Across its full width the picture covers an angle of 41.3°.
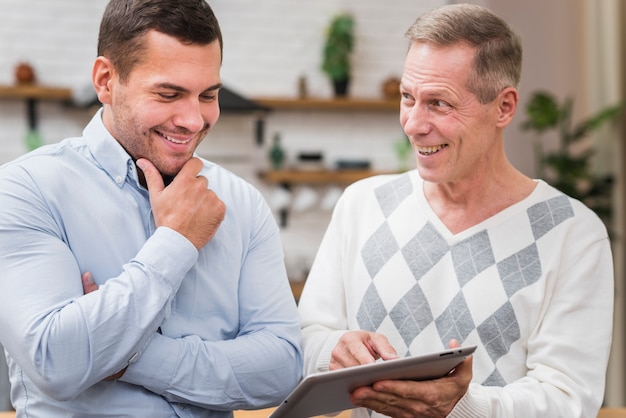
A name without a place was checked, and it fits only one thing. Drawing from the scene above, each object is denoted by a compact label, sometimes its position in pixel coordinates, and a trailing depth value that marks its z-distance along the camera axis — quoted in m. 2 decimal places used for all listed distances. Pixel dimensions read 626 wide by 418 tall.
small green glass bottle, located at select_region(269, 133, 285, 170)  5.17
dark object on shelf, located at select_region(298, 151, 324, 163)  5.20
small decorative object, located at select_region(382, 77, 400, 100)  5.33
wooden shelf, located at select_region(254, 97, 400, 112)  5.15
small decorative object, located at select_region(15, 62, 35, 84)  4.80
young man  1.42
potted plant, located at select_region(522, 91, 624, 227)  4.64
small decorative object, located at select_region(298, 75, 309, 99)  5.23
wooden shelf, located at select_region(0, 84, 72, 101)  4.73
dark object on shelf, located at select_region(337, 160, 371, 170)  5.23
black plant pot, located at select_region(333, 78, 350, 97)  5.29
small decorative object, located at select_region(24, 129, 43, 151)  4.77
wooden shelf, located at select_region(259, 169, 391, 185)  5.11
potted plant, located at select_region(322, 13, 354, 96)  5.23
